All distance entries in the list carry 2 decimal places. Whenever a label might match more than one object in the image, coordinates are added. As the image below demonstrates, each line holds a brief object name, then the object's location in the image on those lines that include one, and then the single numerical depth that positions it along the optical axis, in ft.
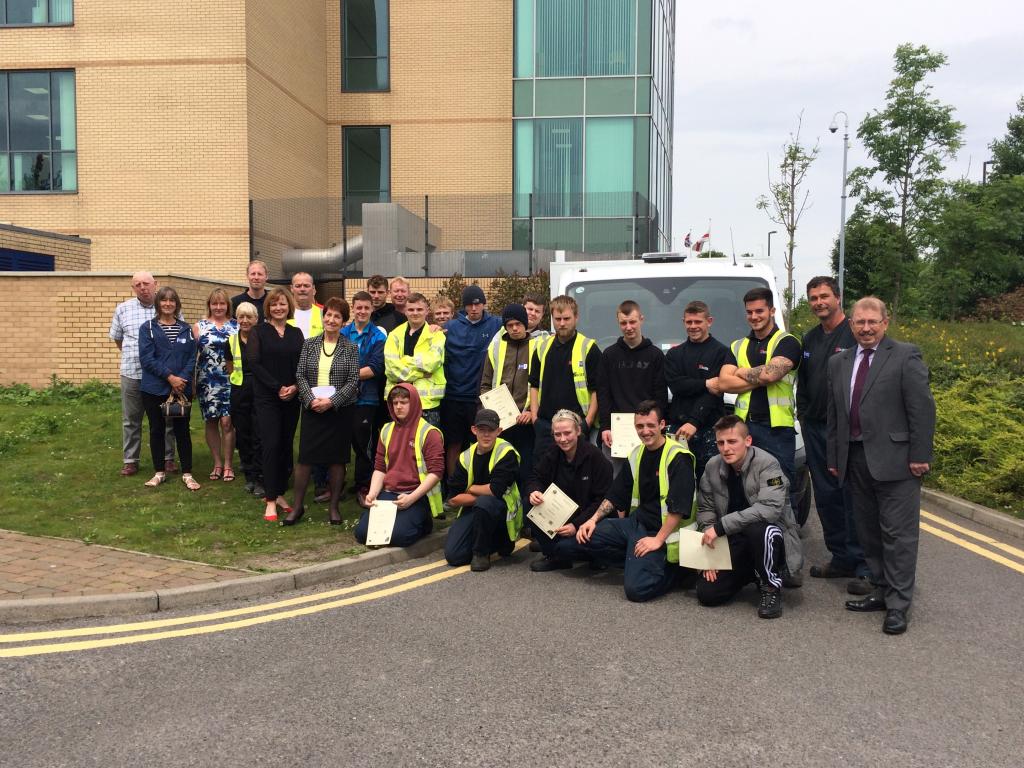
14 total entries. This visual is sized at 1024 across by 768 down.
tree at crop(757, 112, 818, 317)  114.32
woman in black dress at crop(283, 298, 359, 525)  25.20
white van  26.17
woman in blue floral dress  29.09
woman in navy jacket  28.58
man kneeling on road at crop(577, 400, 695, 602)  19.83
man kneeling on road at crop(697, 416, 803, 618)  19.08
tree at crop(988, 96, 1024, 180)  165.58
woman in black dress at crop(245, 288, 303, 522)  25.72
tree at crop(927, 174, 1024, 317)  83.71
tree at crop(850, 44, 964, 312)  82.89
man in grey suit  18.17
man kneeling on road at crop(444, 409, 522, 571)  22.34
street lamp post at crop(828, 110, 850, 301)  111.63
